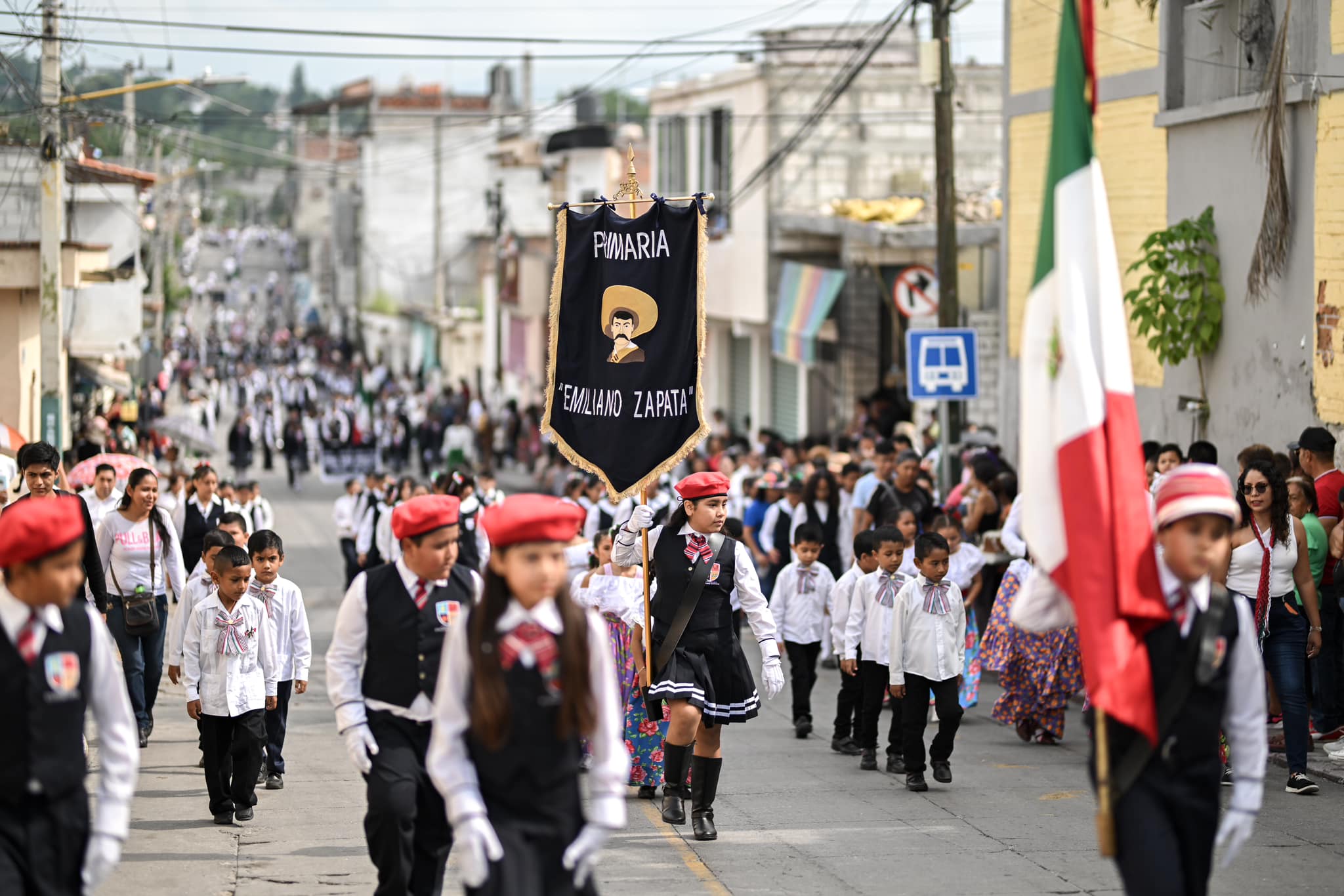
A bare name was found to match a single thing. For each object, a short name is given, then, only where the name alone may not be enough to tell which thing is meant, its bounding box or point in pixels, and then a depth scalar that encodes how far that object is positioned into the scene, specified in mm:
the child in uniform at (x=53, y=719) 5406
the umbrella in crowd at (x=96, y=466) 13729
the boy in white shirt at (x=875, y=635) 11797
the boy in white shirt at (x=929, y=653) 11102
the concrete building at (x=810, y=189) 30938
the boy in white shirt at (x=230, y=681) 9969
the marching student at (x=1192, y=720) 5762
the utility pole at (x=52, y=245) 20422
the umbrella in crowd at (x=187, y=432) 30031
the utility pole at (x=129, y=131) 34469
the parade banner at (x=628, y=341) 10484
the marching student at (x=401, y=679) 6730
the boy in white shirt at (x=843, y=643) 12609
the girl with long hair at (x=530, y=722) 5516
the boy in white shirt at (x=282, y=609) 10523
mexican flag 5867
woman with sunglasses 10461
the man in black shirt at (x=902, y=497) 16875
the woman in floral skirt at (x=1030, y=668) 12688
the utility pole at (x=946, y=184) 19422
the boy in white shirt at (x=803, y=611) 13648
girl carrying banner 9602
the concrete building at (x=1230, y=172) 14234
